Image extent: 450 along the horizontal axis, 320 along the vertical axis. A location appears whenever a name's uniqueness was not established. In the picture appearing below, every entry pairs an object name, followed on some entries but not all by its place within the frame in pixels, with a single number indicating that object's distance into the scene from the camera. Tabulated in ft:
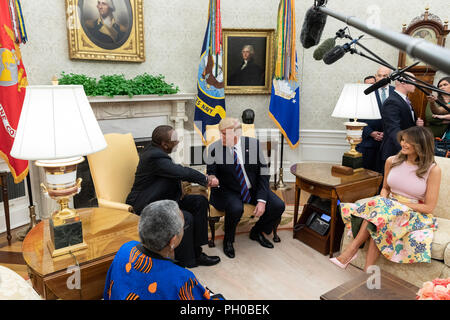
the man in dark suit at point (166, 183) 9.20
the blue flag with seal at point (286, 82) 15.94
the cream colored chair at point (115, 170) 9.32
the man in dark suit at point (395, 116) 11.82
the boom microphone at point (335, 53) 3.77
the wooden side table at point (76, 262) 5.73
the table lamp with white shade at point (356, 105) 10.64
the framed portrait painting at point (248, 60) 17.44
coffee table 5.98
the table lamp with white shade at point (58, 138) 5.55
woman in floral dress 8.44
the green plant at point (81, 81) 13.01
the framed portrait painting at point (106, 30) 13.89
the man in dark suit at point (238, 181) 10.53
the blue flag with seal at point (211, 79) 15.70
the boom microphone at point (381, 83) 4.27
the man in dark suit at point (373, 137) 13.97
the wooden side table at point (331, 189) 10.21
